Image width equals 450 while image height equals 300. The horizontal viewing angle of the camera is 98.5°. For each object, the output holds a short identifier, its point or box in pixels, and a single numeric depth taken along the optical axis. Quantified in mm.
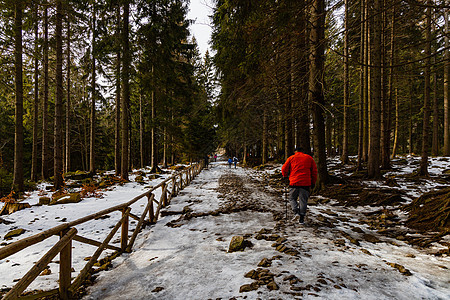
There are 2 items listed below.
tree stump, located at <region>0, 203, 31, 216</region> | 6601
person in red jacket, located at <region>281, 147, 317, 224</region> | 4988
